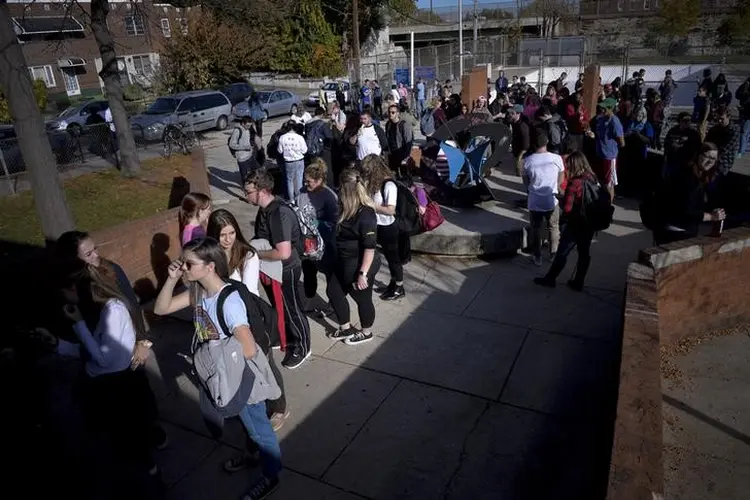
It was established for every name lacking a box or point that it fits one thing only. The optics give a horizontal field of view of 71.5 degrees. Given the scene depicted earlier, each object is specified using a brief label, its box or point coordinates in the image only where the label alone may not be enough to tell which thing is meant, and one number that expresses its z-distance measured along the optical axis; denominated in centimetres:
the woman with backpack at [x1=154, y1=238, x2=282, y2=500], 296
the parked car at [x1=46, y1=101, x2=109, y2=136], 1916
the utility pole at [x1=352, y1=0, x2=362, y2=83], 2689
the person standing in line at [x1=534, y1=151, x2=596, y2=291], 570
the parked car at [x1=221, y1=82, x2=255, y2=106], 2422
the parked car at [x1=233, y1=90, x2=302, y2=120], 2367
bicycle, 1304
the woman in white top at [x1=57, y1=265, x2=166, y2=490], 318
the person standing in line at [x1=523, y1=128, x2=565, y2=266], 646
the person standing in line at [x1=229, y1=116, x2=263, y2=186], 1003
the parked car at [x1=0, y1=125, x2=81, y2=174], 1018
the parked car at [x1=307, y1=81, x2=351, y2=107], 2329
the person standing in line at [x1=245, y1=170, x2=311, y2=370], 434
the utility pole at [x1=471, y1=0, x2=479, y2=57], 2637
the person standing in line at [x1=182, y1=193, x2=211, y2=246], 460
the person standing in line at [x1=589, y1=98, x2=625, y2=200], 806
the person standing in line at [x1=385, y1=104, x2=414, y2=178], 953
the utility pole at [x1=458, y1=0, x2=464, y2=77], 2738
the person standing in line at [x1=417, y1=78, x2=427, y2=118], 2084
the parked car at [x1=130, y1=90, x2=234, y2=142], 1709
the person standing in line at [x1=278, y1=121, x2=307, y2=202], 912
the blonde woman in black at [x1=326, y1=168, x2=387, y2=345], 477
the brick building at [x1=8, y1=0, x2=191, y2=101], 3595
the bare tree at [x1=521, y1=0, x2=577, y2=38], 4978
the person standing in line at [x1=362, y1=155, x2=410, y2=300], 542
